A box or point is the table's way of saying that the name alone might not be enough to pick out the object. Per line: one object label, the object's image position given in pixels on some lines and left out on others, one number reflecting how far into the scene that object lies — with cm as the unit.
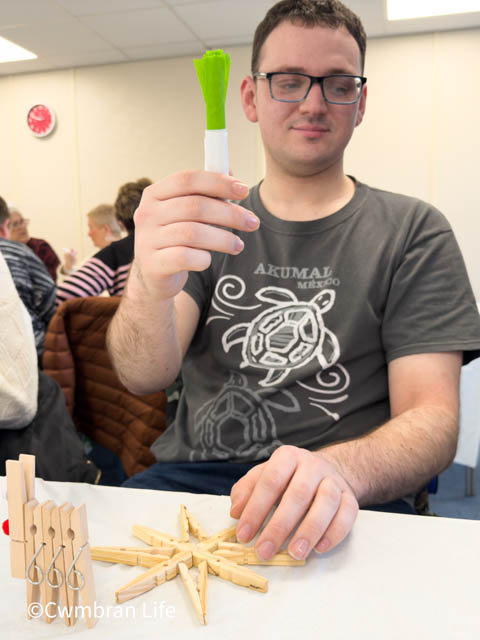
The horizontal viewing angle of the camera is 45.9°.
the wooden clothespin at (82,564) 46
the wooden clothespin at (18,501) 47
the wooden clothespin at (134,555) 55
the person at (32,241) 398
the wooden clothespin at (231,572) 51
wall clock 530
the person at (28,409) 96
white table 46
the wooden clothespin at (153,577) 50
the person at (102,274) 238
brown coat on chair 172
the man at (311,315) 101
